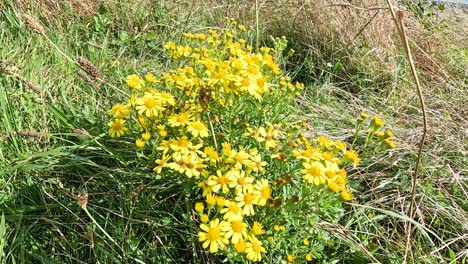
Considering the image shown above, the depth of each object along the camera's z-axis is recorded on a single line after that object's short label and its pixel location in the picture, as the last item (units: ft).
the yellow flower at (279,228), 1.62
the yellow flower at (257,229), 1.56
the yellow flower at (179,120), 1.70
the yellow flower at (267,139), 1.73
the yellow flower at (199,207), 1.53
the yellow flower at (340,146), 1.69
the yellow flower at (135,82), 1.79
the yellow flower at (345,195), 1.54
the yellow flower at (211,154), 1.64
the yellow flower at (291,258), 1.70
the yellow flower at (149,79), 1.86
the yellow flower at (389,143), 1.65
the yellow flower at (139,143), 1.67
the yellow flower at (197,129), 1.68
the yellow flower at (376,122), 1.65
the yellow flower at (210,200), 1.50
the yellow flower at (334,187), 1.51
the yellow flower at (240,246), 1.47
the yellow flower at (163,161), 1.62
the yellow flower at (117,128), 1.80
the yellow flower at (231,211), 1.51
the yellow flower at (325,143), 1.71
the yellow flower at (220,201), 1.51
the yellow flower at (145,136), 1.68
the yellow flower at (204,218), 1.51
